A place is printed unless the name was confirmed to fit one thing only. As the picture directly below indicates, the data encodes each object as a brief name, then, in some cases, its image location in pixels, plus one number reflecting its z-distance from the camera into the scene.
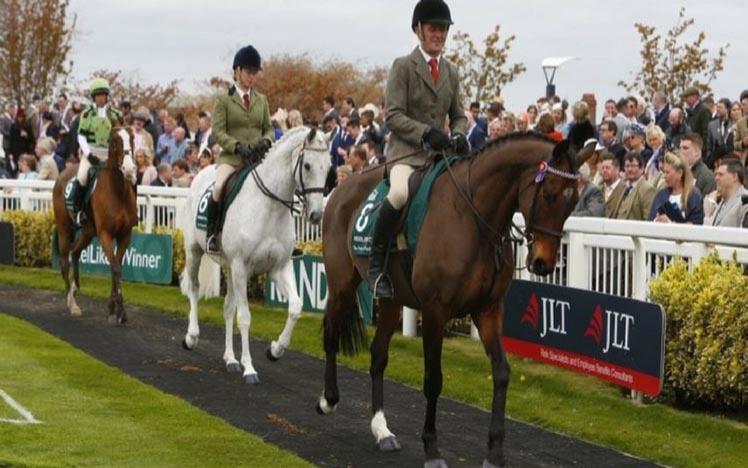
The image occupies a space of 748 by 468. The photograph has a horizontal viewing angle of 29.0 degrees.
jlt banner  10.44
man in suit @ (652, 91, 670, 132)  17.48
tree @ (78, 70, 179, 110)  49.00
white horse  12.20
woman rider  12.98
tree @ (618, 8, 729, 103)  28.36
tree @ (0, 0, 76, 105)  42.72
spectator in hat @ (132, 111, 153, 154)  23.05
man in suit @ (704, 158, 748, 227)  11.26
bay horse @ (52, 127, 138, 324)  15.98
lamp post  24.50
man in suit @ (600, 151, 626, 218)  13.60
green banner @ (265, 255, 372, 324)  15.73
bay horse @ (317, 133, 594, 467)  8.34
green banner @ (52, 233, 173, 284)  19.42
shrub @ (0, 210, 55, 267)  22.09
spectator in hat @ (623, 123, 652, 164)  15.09
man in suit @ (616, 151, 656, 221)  13.02
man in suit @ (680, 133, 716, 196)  13.55
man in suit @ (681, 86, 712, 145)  17.20
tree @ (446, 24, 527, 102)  33.62
